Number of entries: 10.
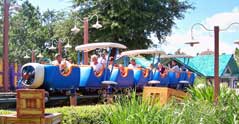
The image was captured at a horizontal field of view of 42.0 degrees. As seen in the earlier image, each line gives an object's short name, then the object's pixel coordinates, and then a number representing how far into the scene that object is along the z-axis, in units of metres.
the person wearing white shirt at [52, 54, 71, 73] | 8.01
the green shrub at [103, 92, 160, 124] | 3.85
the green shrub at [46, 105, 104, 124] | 5.17
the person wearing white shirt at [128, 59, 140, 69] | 10.97
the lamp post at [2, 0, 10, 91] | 9.03
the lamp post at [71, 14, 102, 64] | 10.98
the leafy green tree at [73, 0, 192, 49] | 20.39
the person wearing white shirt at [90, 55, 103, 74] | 8.83
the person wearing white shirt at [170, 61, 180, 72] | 12.73
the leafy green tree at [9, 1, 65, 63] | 33.74
